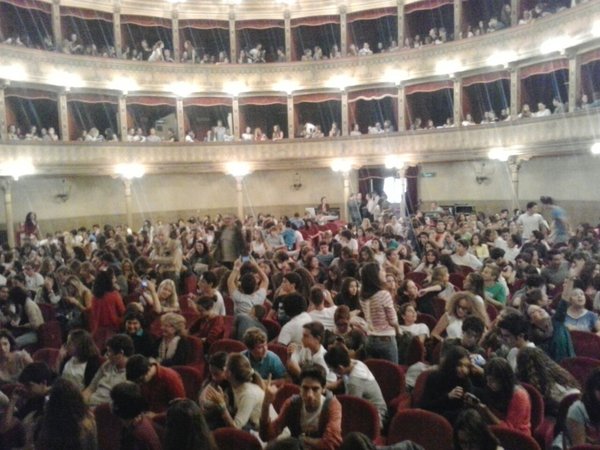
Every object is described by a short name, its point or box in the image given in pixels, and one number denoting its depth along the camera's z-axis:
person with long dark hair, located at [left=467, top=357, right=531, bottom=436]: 3.88
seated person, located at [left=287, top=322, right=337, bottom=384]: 4.57
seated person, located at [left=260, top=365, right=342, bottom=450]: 3.61
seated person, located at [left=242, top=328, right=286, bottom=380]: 4.60
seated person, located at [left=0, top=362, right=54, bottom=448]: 4.48
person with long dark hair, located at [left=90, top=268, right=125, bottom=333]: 6.55
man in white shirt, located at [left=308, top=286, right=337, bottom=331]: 5.67
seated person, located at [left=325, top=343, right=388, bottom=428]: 4.17
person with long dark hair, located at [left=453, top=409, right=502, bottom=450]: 3.17
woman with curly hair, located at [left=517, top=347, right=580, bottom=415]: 4.29
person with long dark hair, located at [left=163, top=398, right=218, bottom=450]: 3.31
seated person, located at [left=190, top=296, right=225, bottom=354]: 5.95
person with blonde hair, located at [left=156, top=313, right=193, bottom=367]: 5.35
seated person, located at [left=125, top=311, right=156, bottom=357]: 5.44
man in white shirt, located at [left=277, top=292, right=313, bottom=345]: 5.28
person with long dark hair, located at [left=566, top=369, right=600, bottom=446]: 3.60
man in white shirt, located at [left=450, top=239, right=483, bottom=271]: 8.98
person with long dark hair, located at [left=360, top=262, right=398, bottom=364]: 5.42
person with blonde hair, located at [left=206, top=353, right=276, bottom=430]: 4.06
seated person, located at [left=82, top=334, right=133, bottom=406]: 4.74
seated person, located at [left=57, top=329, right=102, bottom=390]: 4.95
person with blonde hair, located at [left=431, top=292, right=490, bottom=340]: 5.40
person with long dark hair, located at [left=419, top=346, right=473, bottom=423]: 3.98
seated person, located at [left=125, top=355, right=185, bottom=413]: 4.45
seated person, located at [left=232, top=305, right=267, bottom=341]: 5.85
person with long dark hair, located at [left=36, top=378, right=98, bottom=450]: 3.60
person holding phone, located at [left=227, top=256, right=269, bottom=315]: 6.39
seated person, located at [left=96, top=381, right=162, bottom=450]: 3.59
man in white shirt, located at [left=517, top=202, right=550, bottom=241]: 11.52
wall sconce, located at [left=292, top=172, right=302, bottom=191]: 24.51
